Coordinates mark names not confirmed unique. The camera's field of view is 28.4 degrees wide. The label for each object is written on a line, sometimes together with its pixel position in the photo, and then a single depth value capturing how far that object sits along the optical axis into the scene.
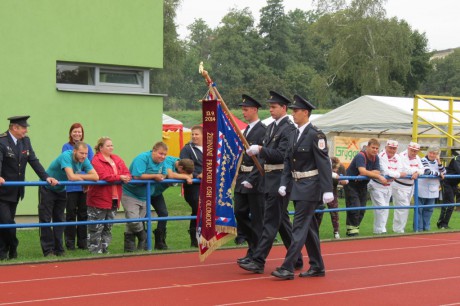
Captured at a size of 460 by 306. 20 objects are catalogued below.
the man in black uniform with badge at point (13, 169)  11.62
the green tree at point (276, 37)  100.56
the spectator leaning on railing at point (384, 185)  16.39
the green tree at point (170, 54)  62.38
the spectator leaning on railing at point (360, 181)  15.98
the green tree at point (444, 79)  100.92
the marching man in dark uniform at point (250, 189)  11.13
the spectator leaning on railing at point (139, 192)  13.00
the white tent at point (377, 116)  27.58
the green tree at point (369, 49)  65.00
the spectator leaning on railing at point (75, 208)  12.96
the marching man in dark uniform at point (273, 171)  10.66
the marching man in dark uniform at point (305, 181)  10.22
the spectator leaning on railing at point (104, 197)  12.57
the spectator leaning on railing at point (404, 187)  16.89
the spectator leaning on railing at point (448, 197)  18.00
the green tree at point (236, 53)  94.69
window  16.73
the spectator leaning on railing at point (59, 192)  12.16
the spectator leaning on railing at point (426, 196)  17.34
